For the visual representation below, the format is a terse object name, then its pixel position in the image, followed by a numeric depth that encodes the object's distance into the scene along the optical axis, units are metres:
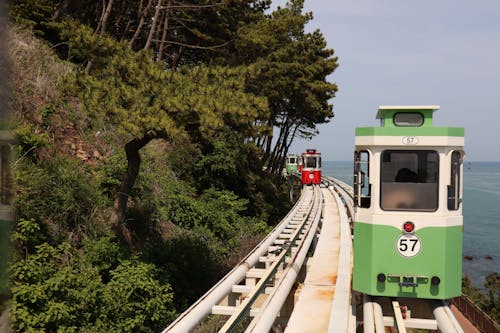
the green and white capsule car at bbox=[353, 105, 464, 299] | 7.37
